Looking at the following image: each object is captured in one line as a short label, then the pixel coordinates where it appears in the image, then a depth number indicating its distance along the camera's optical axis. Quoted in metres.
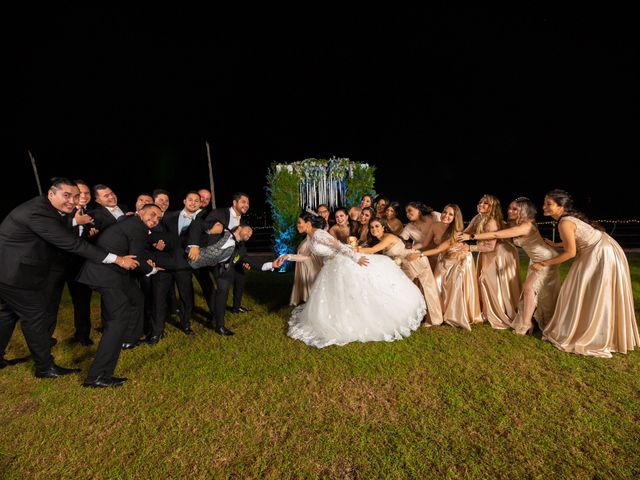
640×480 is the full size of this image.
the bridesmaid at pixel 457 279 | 5.33
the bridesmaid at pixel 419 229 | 6.02
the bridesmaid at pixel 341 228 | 6.93
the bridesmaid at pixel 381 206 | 7.55
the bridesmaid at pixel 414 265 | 5.45
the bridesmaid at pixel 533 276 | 4.94
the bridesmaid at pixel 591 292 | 4.25
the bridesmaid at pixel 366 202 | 8.17
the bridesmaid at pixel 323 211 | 7.84
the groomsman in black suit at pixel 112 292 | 3.64
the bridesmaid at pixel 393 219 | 6.69
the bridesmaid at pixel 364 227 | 6.88
